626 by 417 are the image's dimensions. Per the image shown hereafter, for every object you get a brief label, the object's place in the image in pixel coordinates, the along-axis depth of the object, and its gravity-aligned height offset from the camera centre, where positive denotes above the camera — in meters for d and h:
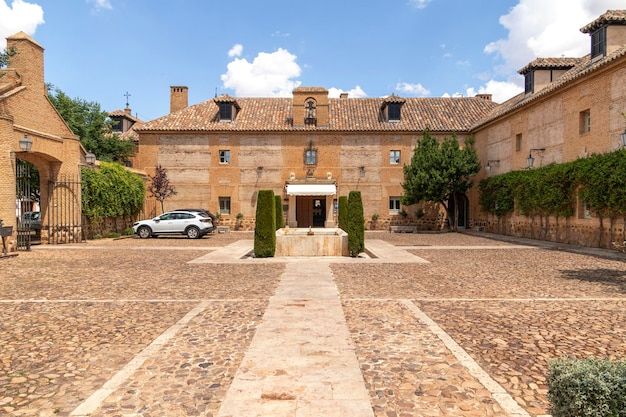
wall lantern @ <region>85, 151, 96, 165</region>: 18.47 +2.37
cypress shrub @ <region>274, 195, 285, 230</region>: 19.35 -0.41
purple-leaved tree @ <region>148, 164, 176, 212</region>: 25.77 +1.43
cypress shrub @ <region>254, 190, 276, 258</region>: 13.19 -0.72
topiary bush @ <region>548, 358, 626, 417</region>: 2.15 -1.04
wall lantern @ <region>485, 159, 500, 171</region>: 24.62 +2.67
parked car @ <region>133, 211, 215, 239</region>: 21.08 -0.96
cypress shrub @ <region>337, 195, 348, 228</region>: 15.09 -0.23
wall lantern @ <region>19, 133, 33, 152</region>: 13.80 +2.29
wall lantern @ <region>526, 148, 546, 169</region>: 20.16 +2.38
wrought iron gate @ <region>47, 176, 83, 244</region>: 17.55 -0.04
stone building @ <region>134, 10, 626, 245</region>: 27.75 +3.72
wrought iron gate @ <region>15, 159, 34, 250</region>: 14.84 +0.40
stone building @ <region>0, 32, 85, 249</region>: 13.79 +2.39
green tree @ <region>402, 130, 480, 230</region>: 24.45 +2.23
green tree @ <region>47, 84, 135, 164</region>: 26.92 +5.72
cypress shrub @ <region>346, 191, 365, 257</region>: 13.73 -0.74
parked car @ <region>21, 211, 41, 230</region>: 22.33 -0.71
